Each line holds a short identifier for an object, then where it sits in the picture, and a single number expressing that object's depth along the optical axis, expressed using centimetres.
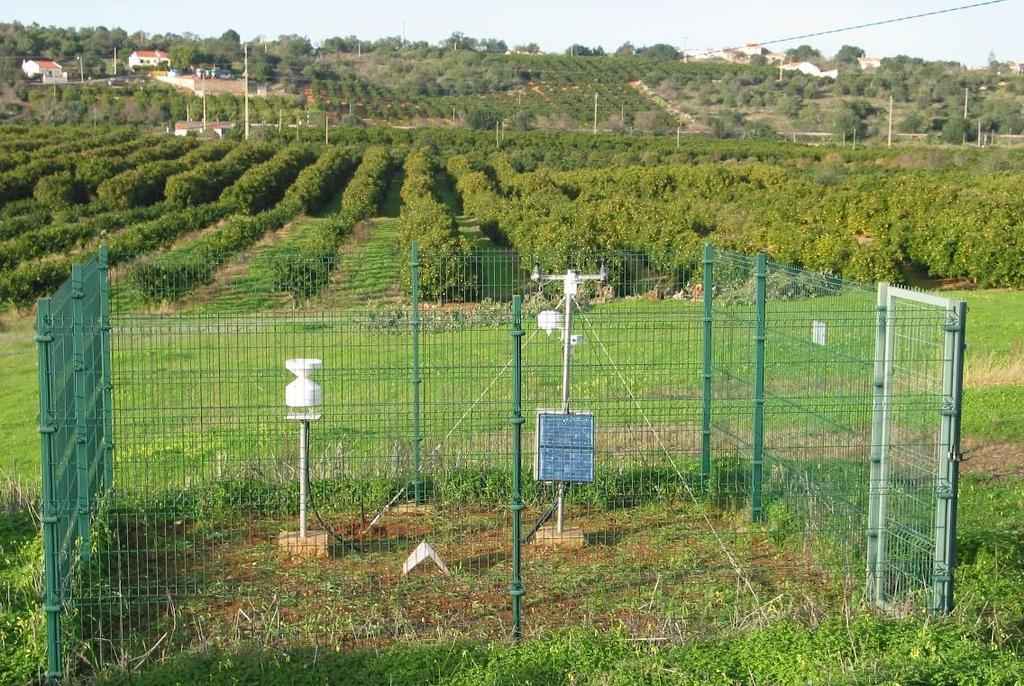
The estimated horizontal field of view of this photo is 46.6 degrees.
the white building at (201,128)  7225
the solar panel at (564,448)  716
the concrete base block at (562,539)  777
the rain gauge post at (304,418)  735
